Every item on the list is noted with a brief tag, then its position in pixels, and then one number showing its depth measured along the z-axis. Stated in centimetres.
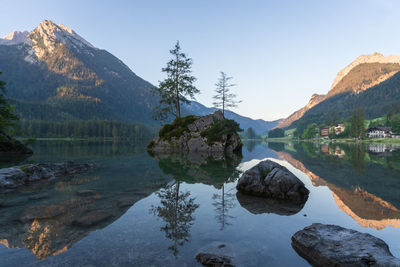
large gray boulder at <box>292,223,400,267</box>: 418
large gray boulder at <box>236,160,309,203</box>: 1005
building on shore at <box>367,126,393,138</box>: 13416
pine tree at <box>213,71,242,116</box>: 4959
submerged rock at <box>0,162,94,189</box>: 1176
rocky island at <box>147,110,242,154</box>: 4081
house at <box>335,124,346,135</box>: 16572
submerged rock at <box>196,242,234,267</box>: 450
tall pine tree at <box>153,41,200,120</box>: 4644
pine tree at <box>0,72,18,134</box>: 2588
